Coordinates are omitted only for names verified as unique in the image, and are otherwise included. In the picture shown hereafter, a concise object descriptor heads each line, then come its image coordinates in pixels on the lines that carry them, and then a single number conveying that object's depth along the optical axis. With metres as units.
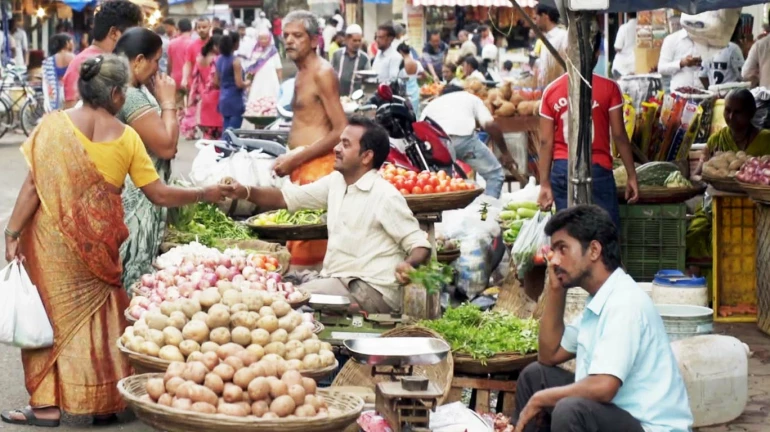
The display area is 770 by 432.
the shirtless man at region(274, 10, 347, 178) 8.68
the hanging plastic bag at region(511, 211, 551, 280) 8.16
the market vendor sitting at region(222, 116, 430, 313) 6.88
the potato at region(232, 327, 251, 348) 5.06
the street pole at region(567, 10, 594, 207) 6.43
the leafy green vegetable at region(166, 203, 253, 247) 8.14
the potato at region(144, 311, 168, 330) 5.25
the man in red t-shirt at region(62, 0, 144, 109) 7.93
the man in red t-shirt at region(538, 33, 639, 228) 8.25
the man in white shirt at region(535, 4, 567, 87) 10.66
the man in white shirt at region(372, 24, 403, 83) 17.36
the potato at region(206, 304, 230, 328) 5.17
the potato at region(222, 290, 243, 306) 5.29
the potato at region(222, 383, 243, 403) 4.57
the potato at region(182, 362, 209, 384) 4.66
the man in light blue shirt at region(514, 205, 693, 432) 4.75
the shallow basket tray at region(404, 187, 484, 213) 8.26
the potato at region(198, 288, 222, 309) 5.31
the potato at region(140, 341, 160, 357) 5.14
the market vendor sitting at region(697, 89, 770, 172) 9.27
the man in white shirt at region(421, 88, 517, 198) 12.67
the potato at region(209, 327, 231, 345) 5.07
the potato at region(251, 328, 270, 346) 5.10
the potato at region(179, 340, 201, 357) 5.05
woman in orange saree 6.21
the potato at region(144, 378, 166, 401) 4.65
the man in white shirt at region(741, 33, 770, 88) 12.23
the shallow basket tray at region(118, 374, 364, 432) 4.48
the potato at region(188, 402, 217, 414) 4.51
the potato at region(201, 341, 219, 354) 4.97
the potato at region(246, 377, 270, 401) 4.59
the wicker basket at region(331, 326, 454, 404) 6.14
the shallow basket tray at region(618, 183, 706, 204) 8.75
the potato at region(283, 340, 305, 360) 5.12
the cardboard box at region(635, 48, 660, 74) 18.03
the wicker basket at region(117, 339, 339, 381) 5.04
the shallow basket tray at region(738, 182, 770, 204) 7.84
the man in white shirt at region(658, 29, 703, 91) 14.07
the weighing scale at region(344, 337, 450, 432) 5.05
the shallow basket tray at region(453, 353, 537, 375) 6.04
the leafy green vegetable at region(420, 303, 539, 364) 6.10
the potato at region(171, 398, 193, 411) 4.52
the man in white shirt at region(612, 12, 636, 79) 18.31
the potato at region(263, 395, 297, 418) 4.54
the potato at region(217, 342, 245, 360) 4.86
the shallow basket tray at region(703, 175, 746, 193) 8.37
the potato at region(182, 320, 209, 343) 5.11
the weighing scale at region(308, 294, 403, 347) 6.32
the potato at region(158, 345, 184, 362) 5.04
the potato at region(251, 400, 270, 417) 4.56
